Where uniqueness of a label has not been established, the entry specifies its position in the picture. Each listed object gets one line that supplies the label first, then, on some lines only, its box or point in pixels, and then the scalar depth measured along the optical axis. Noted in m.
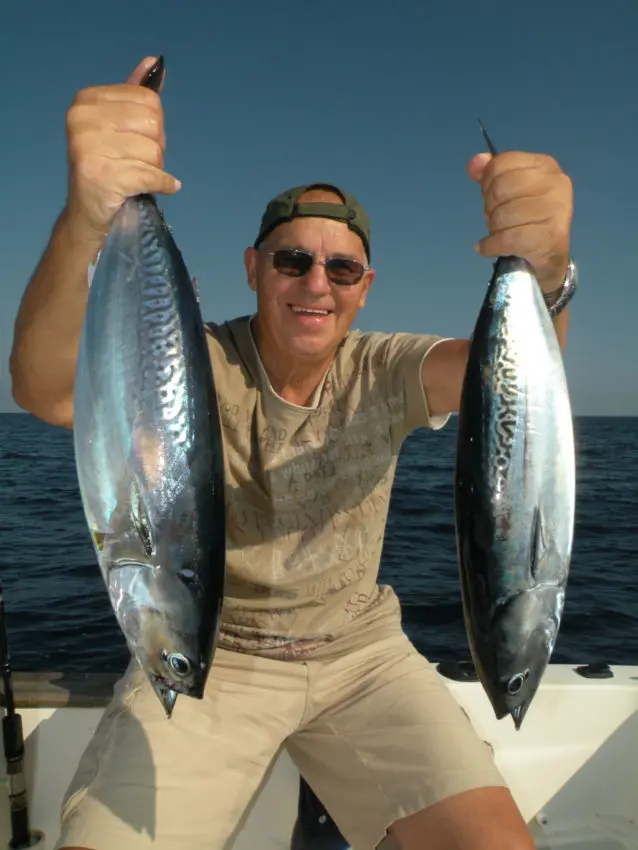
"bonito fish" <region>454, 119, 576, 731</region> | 0.58
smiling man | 0.74
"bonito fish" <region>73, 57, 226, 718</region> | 0.55
